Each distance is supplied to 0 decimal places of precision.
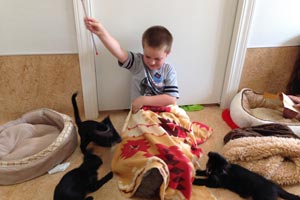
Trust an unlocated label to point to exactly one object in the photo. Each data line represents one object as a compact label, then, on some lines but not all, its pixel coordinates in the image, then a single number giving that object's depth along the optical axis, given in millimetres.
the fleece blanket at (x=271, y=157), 1132
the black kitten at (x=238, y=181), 1029
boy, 1258
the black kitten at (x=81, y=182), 960
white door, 1384
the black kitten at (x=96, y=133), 1258
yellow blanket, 1018
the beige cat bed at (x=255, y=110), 1437
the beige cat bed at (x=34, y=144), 1100
